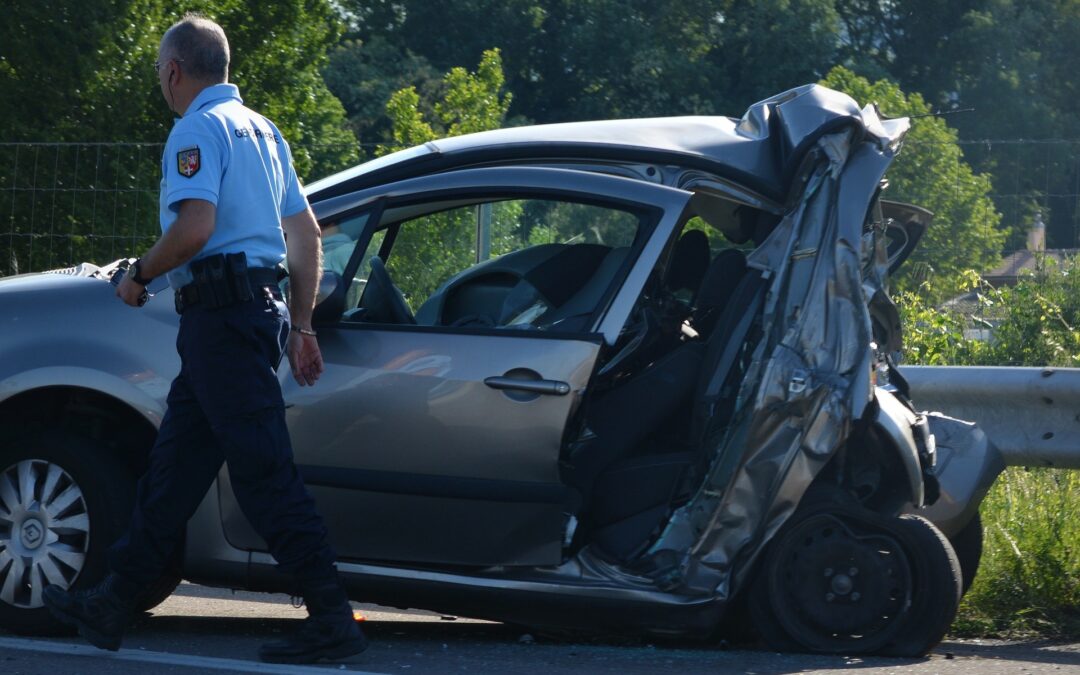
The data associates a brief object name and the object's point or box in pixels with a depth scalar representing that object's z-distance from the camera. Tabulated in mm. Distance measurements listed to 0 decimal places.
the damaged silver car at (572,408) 9250
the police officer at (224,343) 8508
